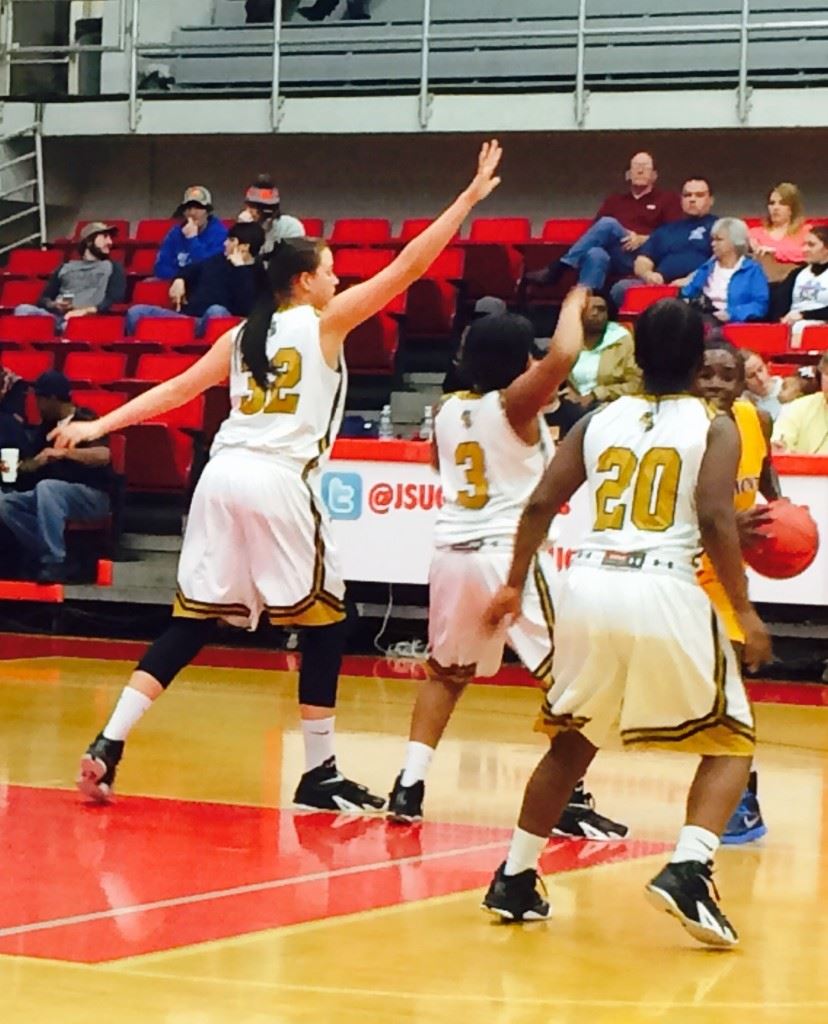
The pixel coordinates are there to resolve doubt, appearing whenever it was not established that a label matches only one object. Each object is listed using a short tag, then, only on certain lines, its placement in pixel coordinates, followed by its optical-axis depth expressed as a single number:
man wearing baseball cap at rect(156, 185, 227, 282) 16.11
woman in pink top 13.45
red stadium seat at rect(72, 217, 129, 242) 18.30
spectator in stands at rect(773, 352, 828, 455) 11.12
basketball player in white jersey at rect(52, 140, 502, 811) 6.91
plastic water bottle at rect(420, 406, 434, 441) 12.44
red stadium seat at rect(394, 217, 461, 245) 16.17
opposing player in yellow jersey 6.05
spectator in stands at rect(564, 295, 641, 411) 10.93
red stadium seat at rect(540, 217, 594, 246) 15.86
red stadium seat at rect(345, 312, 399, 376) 14.50
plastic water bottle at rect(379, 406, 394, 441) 13.53
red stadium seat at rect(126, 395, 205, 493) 13.48
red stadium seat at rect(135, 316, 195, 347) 14.94
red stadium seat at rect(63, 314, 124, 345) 15.59
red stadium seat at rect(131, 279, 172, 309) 16.08
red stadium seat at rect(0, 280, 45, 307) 17.05
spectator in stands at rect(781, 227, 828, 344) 12.80
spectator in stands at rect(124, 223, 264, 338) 14.93
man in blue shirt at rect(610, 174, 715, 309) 14.03
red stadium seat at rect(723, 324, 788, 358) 12.50
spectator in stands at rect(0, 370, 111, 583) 12.80
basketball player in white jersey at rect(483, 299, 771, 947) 5.03
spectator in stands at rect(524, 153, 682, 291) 14.10
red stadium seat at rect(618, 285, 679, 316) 13.40
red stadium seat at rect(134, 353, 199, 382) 14.19
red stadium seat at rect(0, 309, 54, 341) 15.78
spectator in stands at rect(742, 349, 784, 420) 10.87
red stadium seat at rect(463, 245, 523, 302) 15.15
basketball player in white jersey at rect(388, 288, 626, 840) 6.56
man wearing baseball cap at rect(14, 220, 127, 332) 16.11
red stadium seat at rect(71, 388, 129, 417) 13.74
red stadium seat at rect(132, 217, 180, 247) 17.86
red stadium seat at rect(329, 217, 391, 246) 16.61
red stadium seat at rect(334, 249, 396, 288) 15.16
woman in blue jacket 13.02
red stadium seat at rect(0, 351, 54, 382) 14.95
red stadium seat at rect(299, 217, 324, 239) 17.07
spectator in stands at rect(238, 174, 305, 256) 15.17
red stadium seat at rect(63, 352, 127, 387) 14.57
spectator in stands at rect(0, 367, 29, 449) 13.18
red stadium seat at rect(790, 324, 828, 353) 12.45
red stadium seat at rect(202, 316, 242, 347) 14.59
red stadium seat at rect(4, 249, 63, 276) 17.62
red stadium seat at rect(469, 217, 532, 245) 16.03
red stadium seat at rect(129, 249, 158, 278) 17.22
